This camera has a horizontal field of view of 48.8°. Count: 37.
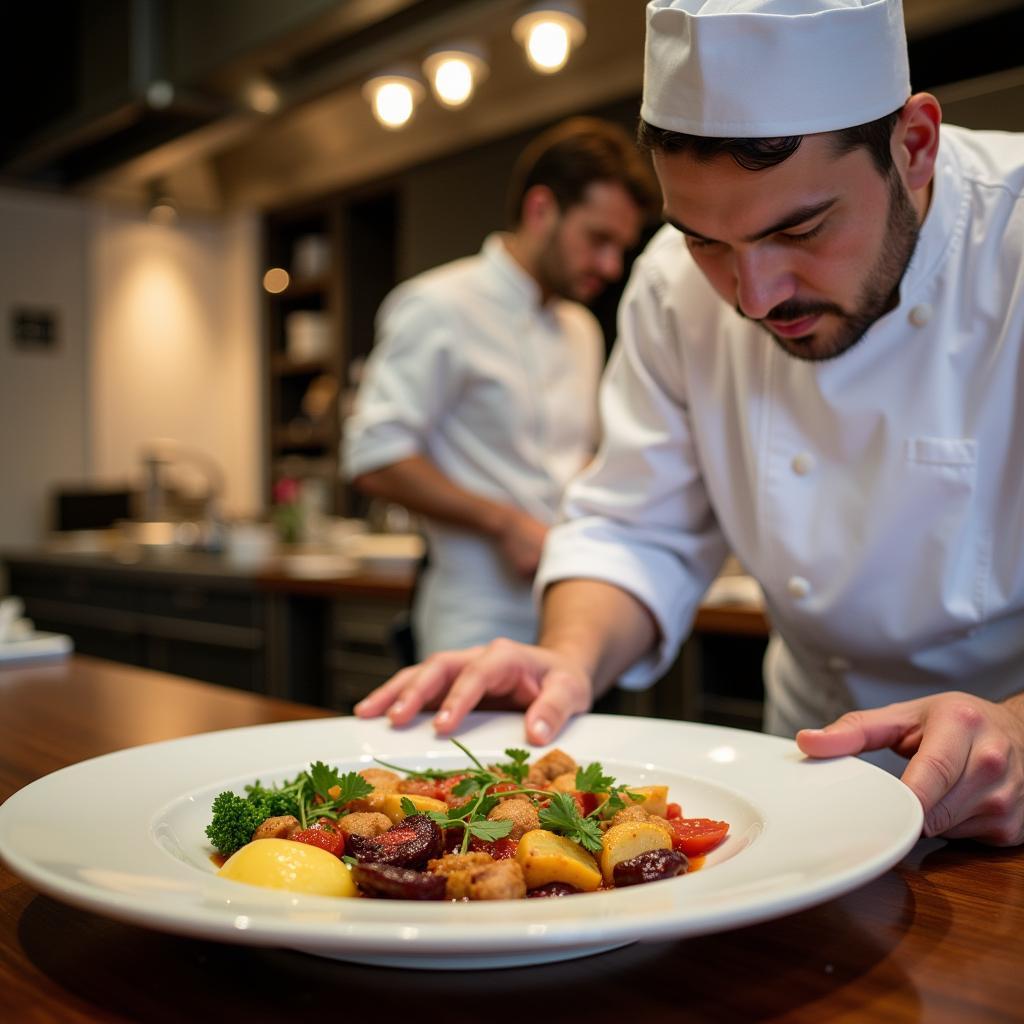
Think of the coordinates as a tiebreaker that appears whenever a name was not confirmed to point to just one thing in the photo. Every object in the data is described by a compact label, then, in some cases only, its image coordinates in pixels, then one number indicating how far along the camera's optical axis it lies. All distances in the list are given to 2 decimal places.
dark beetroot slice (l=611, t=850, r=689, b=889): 0.67
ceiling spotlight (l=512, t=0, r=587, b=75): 3.33
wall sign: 6.46
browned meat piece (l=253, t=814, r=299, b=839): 0.76
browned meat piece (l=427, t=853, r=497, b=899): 0.65
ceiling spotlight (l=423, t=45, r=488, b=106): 3.61
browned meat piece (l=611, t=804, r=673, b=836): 0.77
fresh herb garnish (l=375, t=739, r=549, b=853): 0.76
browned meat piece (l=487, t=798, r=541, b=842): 0.79
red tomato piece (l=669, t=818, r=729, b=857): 0.78
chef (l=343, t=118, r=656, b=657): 2.62
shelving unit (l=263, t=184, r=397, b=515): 6.27
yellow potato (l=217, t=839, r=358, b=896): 0.65
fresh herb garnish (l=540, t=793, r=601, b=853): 0.74
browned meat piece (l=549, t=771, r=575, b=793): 0.87
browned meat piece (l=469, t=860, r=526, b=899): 0.64
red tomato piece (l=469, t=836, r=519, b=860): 0.77
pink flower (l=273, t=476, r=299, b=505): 5.14
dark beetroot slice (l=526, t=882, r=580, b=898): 0.68
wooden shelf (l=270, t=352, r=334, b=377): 6.54
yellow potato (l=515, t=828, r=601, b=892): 0.68
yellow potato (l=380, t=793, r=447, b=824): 0.83
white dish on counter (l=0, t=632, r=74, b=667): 1.77
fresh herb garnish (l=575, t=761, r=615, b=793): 0.85
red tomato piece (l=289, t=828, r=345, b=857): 0.75
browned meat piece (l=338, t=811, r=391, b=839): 0.78
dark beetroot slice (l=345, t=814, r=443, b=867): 0.69
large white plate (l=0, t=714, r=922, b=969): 0.51
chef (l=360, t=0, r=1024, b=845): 0.98
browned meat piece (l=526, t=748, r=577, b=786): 0.92
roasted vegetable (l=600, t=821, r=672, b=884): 0.71
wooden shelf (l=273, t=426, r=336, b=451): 6.51
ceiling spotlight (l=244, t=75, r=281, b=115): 4.40
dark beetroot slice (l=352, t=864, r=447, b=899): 0.62
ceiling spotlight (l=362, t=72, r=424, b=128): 3.92
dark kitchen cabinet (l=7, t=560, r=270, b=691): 3.70
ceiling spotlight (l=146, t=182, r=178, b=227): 6.29
